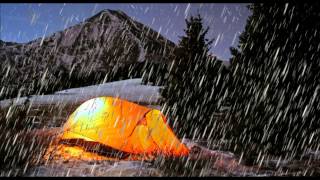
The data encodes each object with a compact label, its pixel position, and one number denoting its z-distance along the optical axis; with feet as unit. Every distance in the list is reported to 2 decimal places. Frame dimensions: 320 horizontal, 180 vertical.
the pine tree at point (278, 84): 35.12
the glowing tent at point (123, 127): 38.04
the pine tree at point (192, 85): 50.67
